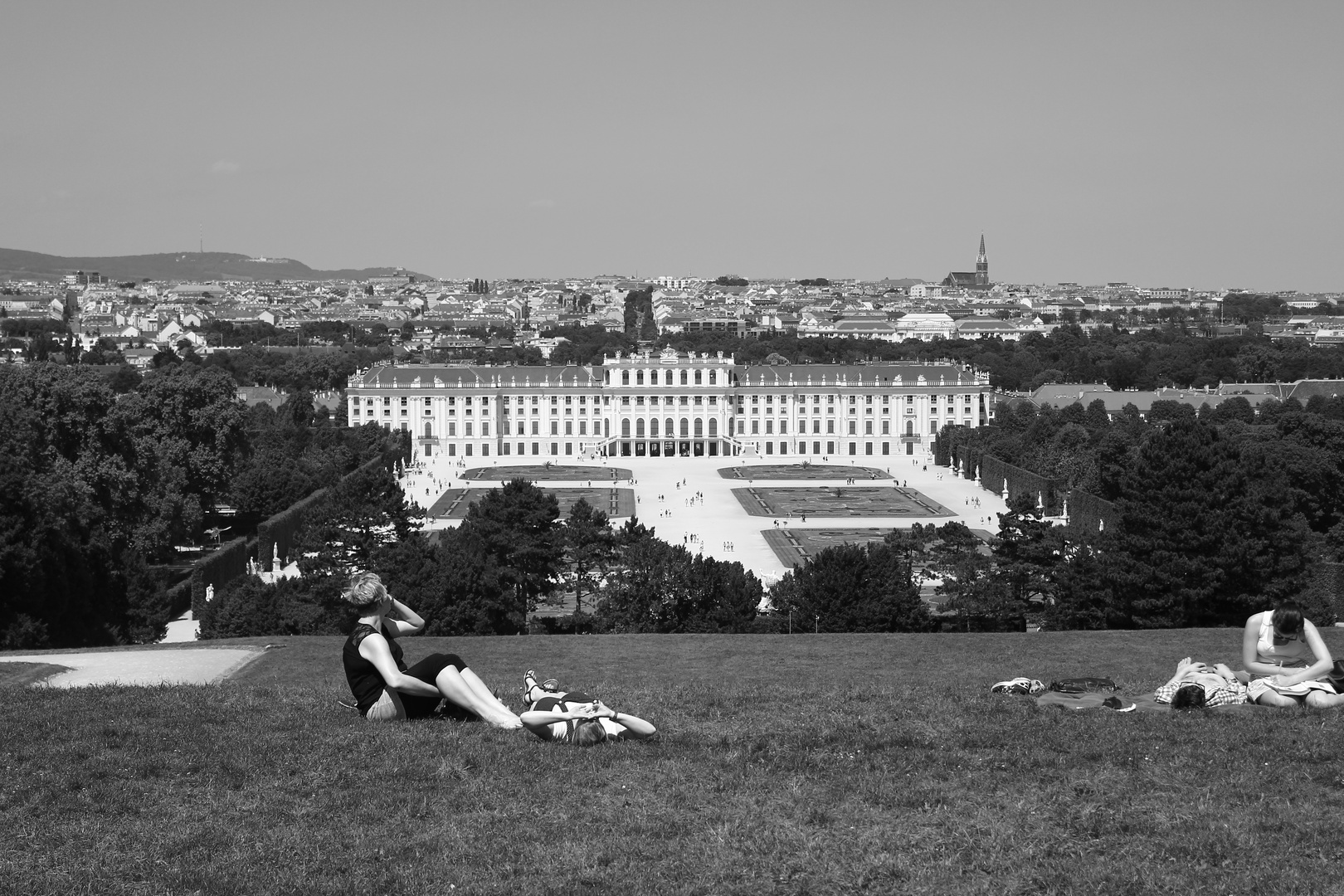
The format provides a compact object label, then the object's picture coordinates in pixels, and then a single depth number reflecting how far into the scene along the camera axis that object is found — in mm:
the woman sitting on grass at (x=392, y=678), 8383
